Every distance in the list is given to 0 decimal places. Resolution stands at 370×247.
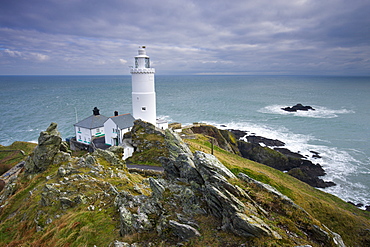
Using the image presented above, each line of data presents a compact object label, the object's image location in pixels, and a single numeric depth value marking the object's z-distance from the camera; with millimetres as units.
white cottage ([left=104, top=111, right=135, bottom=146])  36331
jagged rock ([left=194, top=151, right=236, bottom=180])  11477
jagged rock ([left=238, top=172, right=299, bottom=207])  11484
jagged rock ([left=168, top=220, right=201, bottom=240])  9609
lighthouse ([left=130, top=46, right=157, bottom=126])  35375
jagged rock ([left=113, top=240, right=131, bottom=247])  9805
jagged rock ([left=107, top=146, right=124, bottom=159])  24061
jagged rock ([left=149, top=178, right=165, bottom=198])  12484
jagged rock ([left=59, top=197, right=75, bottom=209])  14227
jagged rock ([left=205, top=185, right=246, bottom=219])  9734
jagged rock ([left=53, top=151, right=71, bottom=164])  21750
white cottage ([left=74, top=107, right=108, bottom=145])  41406
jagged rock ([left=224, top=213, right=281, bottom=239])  8766
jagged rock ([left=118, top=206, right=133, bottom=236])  10641
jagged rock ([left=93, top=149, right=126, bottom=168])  21875
